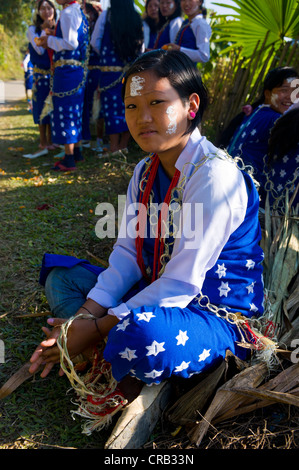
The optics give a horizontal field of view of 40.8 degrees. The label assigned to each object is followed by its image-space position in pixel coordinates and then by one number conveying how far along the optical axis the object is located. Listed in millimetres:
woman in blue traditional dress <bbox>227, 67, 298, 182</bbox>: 2865
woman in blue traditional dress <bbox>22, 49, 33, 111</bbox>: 8422
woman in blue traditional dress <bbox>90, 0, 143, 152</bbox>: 4348
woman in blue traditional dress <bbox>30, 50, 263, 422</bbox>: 1400
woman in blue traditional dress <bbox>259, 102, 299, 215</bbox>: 2574
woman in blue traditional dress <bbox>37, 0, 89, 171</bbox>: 4020
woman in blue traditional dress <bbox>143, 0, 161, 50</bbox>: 4875
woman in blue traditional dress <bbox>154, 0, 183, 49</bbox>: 4637
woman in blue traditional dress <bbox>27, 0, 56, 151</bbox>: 4527
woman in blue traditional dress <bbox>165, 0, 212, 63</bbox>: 4133
